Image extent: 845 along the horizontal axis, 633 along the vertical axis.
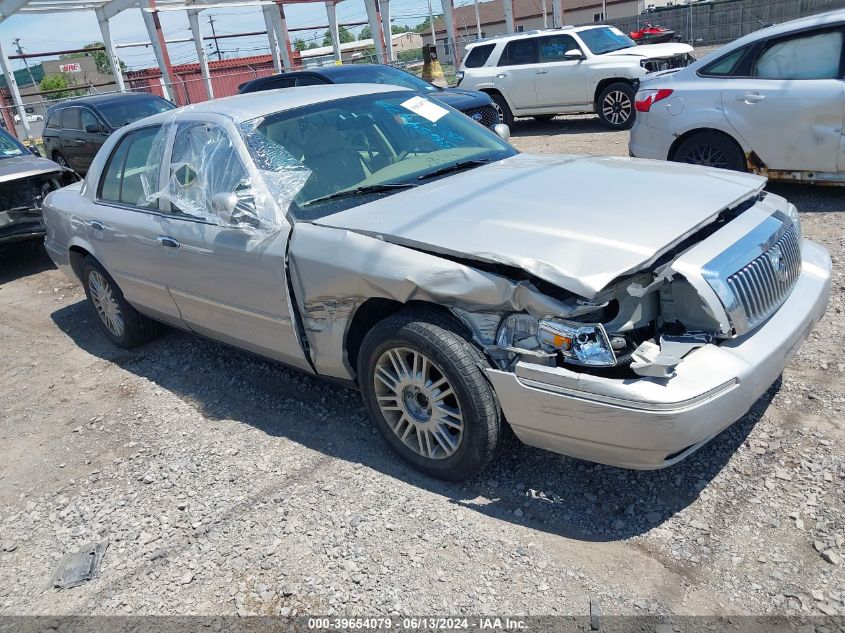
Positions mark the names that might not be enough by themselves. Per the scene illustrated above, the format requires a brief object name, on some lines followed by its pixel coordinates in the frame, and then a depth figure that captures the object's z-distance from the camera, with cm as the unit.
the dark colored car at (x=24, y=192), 784
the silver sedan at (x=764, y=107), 613
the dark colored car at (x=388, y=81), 1023
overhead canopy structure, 2069
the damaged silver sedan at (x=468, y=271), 271
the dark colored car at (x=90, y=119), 1179
